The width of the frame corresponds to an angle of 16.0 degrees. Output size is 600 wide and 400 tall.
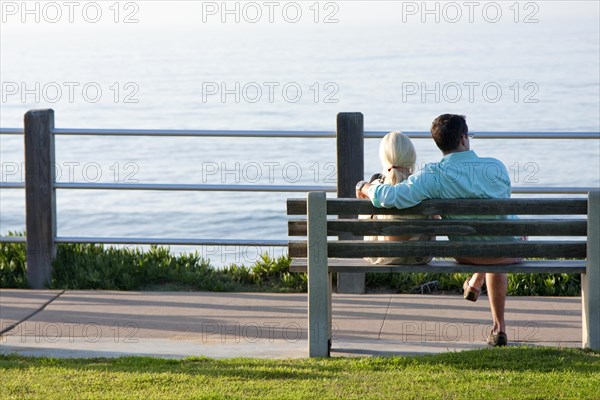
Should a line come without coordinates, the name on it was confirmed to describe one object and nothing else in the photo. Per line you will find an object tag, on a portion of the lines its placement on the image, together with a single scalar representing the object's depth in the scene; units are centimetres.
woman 1191
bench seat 1139
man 1128
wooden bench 1117
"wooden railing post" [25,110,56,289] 1560
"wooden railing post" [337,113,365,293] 1500
